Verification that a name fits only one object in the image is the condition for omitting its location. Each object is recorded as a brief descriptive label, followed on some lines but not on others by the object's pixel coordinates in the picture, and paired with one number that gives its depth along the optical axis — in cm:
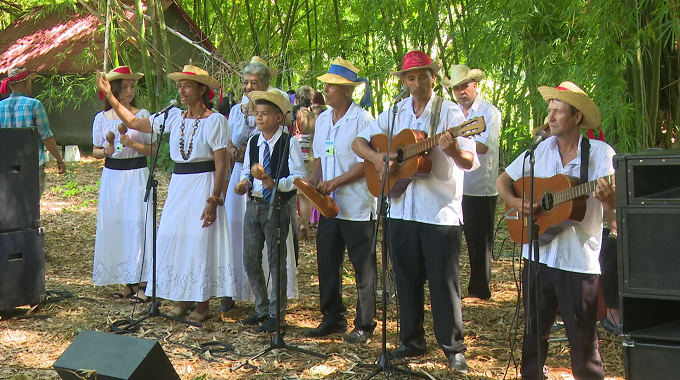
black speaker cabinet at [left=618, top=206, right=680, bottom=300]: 295
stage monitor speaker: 342
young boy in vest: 523
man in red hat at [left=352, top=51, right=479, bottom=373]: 445
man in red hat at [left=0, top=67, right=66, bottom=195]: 698
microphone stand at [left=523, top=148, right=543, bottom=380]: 355
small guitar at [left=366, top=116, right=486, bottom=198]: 432
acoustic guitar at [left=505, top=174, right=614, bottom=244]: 360
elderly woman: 586
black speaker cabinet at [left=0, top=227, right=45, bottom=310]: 571
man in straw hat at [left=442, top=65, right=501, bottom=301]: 622
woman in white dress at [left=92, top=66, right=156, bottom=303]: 628
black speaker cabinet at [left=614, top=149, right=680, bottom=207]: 297
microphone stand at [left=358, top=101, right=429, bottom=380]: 412
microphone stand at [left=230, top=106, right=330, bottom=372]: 481
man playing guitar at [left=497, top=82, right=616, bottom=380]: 367
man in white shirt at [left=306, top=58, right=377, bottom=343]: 506
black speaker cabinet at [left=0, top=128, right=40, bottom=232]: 570
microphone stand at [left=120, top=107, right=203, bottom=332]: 554
